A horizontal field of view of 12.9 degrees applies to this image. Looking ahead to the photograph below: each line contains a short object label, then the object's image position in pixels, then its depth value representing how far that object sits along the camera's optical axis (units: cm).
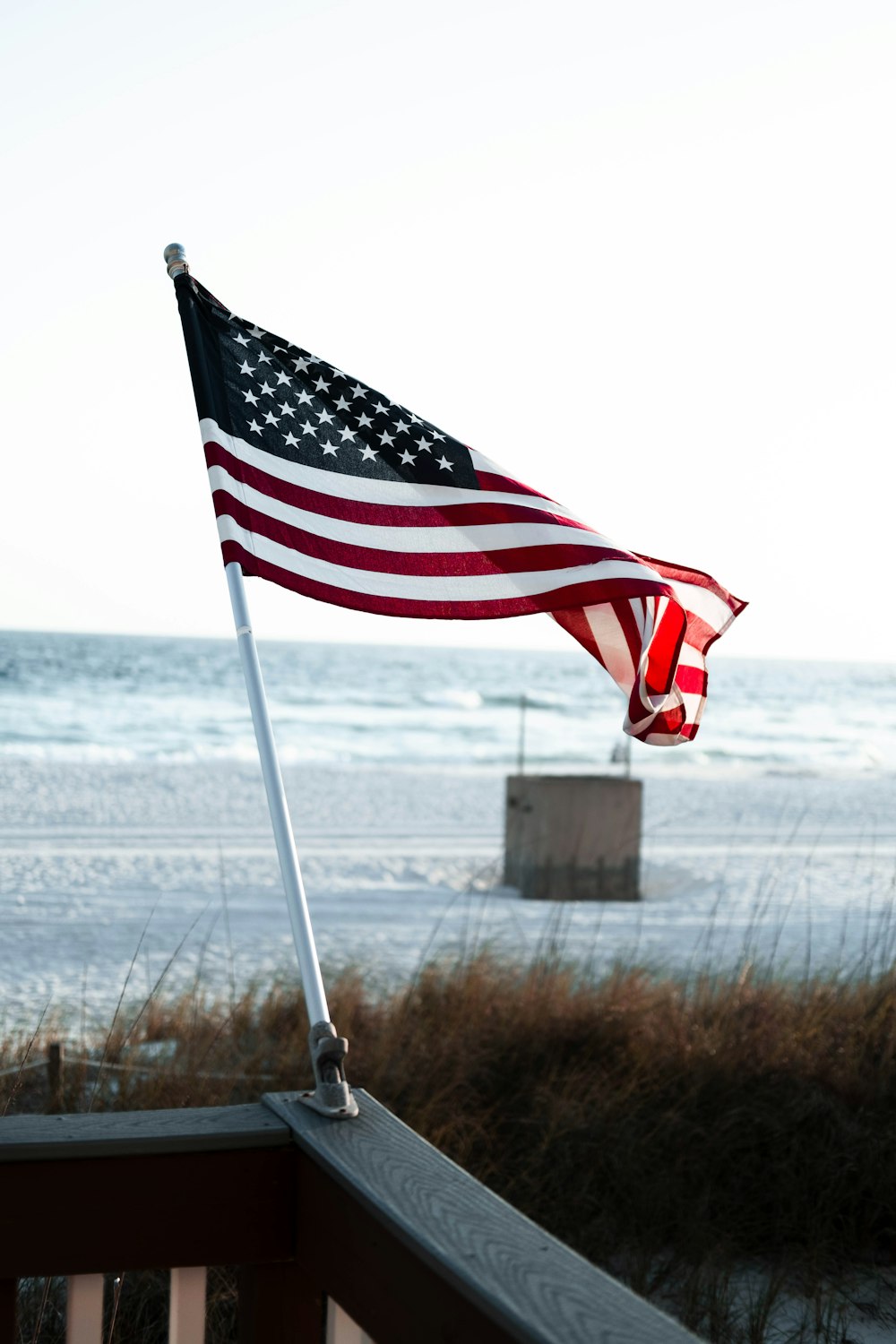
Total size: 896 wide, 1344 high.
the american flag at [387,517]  661
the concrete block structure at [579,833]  2112
